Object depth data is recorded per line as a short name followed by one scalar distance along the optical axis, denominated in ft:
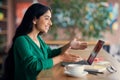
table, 5.73
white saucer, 5.82
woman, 6.15
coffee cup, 5.85
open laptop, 6.34
